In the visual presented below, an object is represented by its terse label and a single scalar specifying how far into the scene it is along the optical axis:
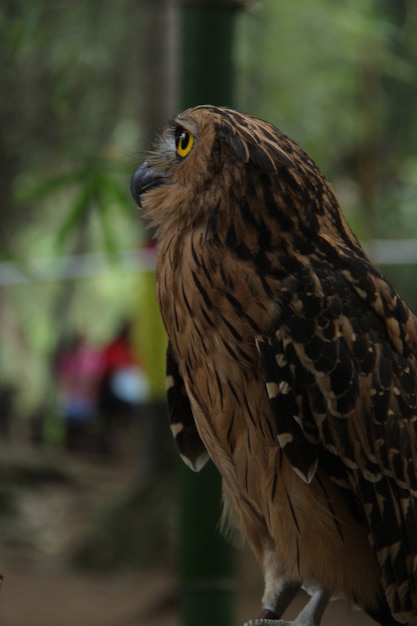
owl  4.48
